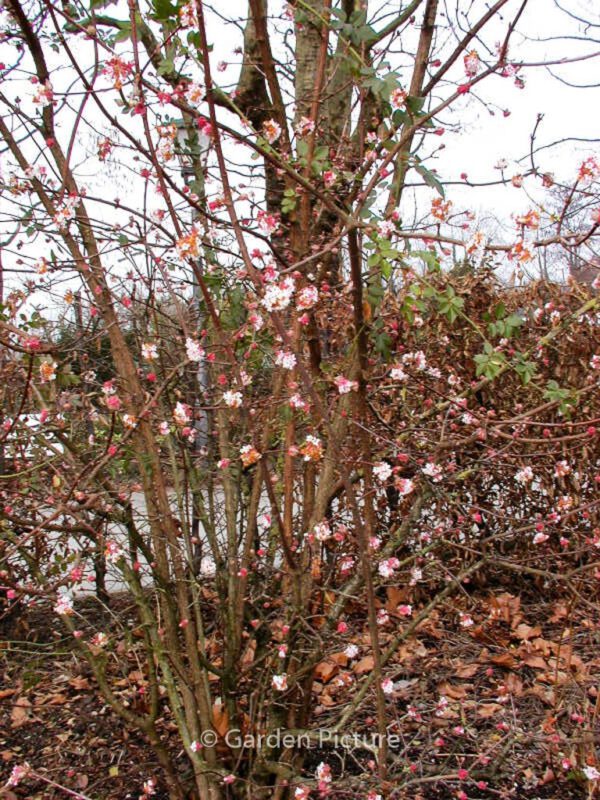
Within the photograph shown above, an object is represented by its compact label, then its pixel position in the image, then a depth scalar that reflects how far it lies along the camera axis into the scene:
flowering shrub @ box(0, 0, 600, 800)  1.89
